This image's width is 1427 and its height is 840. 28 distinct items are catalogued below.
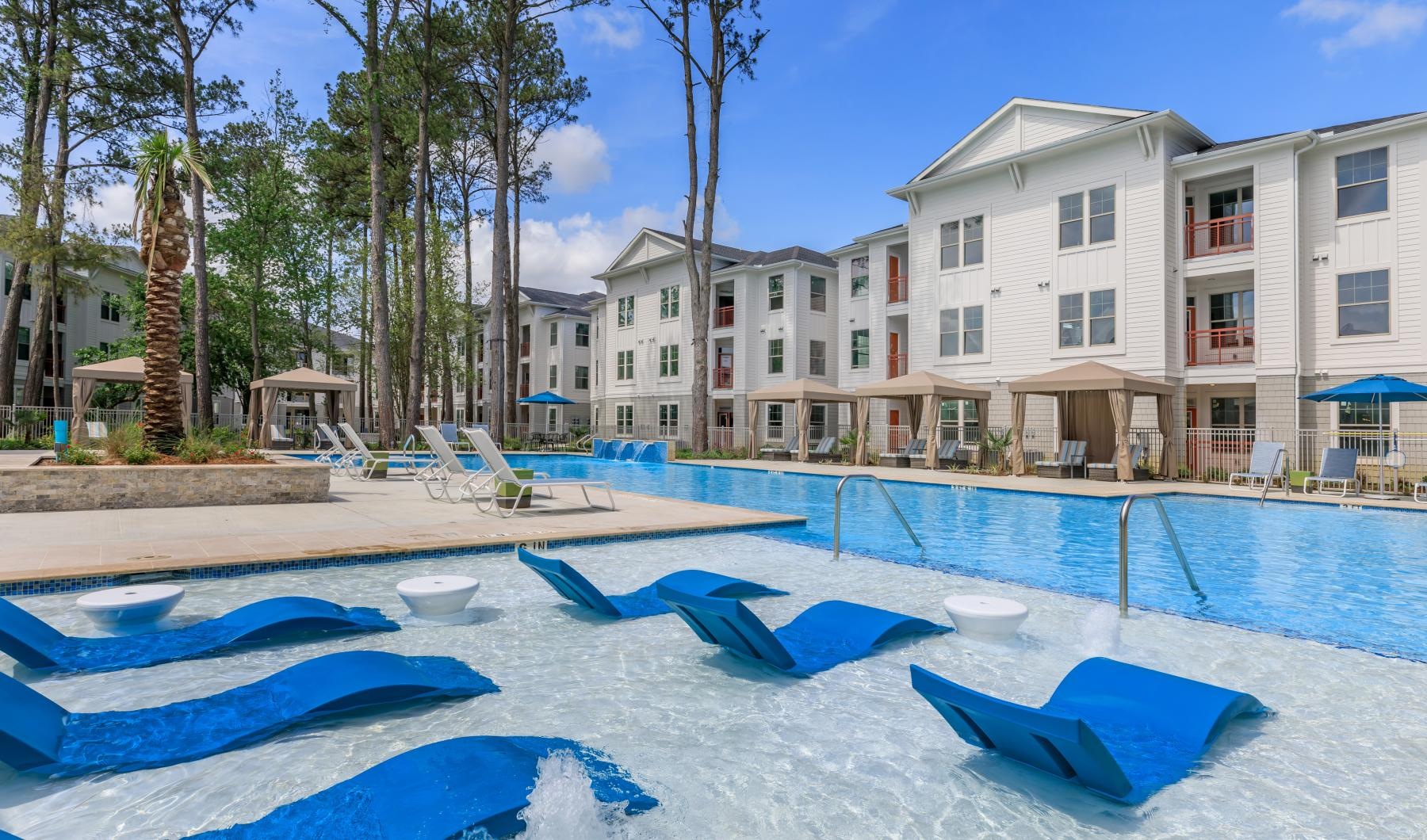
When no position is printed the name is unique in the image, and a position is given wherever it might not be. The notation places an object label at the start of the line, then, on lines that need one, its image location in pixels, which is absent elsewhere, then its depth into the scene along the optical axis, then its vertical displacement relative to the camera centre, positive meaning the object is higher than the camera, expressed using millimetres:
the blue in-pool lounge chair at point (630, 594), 5453 -1241
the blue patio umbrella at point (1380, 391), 13258 +657
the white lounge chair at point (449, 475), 11352 -771
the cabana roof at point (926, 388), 20516 +1108
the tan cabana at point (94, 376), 20222 +1405
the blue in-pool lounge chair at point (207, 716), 3010 -1350
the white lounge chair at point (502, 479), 9844 -698
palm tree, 11156 +2308
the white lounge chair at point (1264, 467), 15047 -788
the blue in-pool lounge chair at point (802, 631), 4188 -1295
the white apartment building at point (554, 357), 43594 +4177
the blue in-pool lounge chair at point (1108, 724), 2797 -1295
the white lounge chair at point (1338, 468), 14117 -754
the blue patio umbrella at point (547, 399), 32719 +1215
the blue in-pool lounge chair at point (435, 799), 2484 -1286
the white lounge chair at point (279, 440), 25344 -459
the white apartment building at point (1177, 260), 16906 +4367
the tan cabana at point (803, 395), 24359 +1043
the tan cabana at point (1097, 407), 17219 +538
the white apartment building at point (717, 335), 30422 +4057
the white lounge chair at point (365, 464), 14328 -816
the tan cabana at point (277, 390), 22594 +1183
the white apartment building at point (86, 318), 31234 +4965
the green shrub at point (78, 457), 10211 -426
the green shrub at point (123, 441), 10797 -211
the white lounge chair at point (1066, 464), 18812 -895
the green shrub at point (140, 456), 10570 -416
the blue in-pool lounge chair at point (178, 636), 4199 -1314
